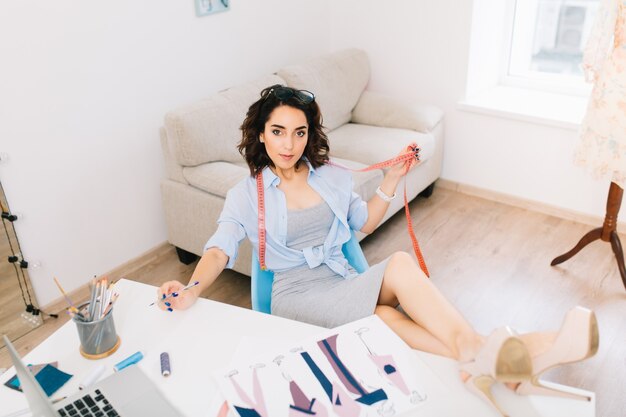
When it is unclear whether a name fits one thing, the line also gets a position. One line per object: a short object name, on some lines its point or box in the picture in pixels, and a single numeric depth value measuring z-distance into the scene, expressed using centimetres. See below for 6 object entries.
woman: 153
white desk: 121
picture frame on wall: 301
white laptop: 125
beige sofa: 273
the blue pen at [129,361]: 136
